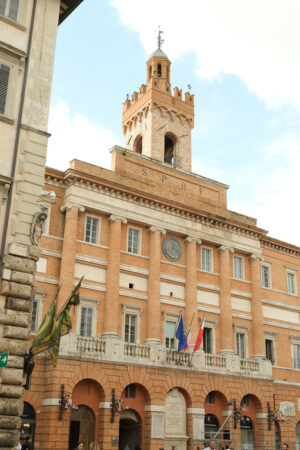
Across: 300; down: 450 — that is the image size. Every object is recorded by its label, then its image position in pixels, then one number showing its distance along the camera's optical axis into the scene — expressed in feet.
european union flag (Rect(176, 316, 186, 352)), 88.48
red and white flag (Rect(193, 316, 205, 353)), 90.63
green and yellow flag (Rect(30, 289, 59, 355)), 45.09
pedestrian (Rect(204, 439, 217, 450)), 43.62
